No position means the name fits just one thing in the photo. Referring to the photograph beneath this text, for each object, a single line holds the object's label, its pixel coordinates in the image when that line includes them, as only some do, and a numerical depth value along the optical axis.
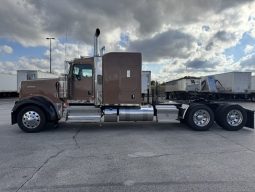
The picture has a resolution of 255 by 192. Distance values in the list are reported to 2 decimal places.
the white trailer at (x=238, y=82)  22.42
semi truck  6.92
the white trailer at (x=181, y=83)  25.44
